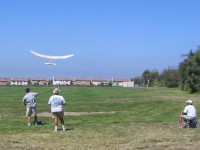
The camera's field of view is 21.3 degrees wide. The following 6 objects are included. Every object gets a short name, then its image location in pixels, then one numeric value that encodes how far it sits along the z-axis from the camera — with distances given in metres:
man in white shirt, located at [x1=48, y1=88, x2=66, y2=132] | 20.88
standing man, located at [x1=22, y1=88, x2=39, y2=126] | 24.14
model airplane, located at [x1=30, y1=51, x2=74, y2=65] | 25.48
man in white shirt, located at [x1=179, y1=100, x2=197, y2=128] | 22.17
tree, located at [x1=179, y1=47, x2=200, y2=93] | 82.81
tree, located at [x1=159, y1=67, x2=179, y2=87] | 152.75
